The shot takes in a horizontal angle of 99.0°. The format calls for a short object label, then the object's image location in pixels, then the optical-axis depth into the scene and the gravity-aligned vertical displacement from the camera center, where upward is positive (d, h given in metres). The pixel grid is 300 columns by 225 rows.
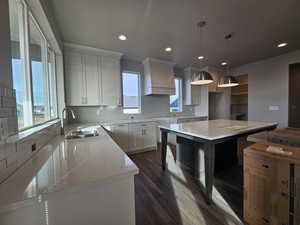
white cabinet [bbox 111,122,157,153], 3.30 -0.73
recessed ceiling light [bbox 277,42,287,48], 3.15 +1.55
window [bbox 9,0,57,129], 1.18 +0.49
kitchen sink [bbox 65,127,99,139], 1.82 -0.37
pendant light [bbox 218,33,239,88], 2.95 +0.61
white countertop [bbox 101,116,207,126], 3.26 -0.34
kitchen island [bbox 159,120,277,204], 1.63 -0.39
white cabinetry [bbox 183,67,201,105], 4.78 +0.66
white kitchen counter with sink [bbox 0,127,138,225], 0.57 -0.39
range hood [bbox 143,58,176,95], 3.83 +0.98
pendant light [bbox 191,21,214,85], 2.51 +0.60
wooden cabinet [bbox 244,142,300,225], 1.07 -0.73
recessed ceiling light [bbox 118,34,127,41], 2.60 +1.50
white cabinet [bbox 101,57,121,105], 3.24 +0.73
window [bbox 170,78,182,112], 4.89 +0.39
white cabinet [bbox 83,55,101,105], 3.05 +0.72
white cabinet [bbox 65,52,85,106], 2.87 +0.71
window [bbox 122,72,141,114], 3.94 +0.51
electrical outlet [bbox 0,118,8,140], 0.68 -0.09
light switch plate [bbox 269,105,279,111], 4.07 -0.03
